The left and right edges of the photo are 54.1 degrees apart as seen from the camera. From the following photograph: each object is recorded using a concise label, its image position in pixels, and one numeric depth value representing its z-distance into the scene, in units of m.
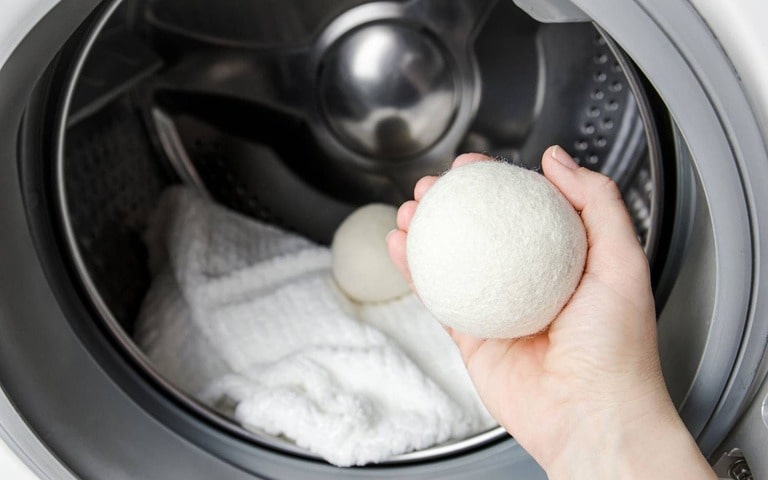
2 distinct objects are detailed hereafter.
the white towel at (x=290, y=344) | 0.67
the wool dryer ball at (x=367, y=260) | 0.80
